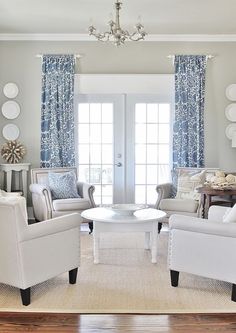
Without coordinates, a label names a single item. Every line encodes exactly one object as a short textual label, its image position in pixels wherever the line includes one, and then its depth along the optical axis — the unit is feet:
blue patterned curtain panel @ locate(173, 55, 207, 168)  22.88
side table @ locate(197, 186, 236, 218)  18.07
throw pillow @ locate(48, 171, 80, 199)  20.67
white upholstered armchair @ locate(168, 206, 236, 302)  11.77
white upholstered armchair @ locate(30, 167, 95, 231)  19.67
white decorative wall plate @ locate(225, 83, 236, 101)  23.07
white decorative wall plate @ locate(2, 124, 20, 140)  23.12
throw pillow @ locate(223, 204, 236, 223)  12.39
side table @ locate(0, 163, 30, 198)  22.27
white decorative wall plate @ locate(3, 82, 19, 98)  22.91
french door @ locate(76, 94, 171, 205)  23.38
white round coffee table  14.90
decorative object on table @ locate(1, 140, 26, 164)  22.53
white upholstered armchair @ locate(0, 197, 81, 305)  11.17
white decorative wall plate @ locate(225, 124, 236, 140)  23.15
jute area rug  11.51
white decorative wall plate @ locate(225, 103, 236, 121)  23.12
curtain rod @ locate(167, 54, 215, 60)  22.90
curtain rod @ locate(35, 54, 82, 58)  22.84
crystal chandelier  15.01
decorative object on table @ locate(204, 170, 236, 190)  18.38
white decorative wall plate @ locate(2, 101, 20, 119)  23.02
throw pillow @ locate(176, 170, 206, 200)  20.35
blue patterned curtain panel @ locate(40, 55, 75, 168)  22.80
